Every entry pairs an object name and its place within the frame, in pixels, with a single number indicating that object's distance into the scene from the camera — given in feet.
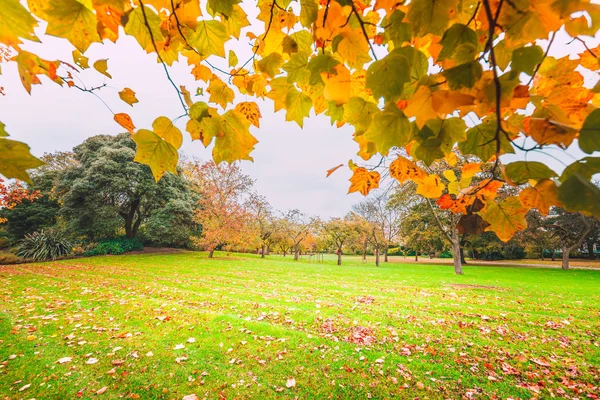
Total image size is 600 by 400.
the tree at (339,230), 79.87
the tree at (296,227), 89.56
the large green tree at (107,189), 59.52
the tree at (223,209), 60.70
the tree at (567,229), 60.85
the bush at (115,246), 58.49
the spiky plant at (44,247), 50.06
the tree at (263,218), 83.72
